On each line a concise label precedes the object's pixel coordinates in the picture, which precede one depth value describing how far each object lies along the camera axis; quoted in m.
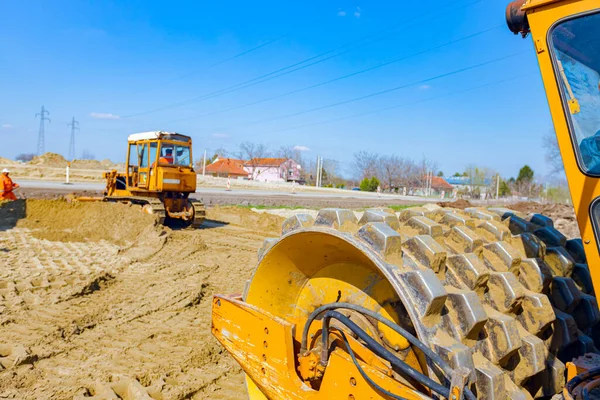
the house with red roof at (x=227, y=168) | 71.20
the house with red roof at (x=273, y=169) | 72.25
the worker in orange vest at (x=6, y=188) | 13.85
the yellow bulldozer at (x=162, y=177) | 12.48
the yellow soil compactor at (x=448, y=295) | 1.67
